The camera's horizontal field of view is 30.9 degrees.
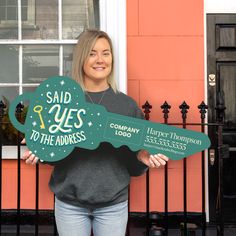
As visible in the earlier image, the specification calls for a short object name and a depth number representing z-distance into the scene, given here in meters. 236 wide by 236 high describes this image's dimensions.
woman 2.24
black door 4.18
